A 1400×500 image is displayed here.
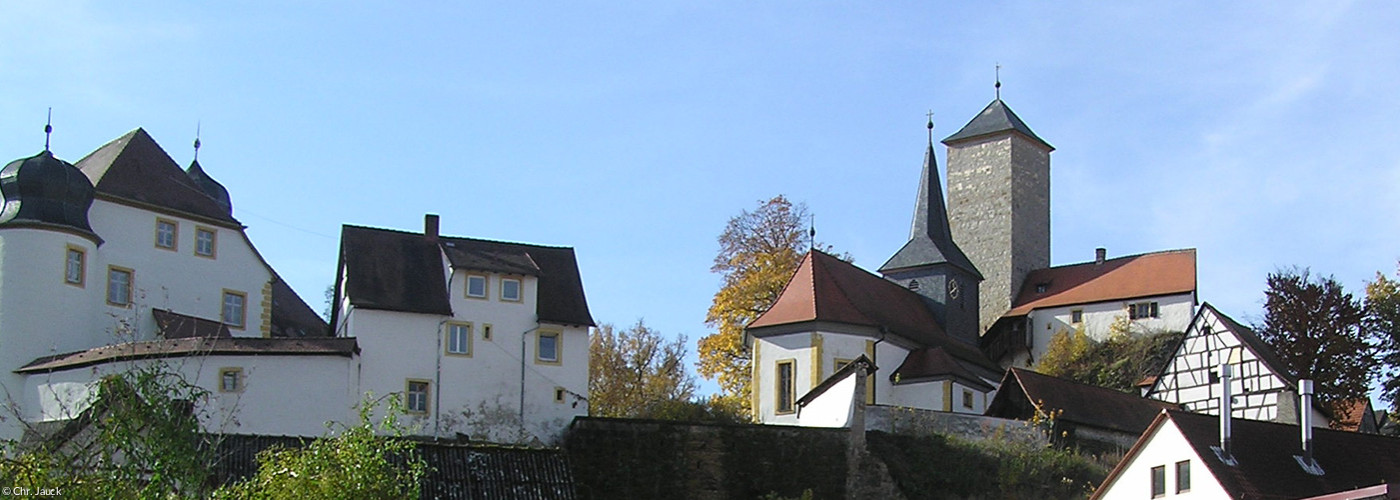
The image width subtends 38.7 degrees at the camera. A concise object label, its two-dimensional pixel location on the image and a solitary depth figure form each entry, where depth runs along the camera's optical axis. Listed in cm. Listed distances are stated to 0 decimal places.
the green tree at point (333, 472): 2320
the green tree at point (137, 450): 2217
